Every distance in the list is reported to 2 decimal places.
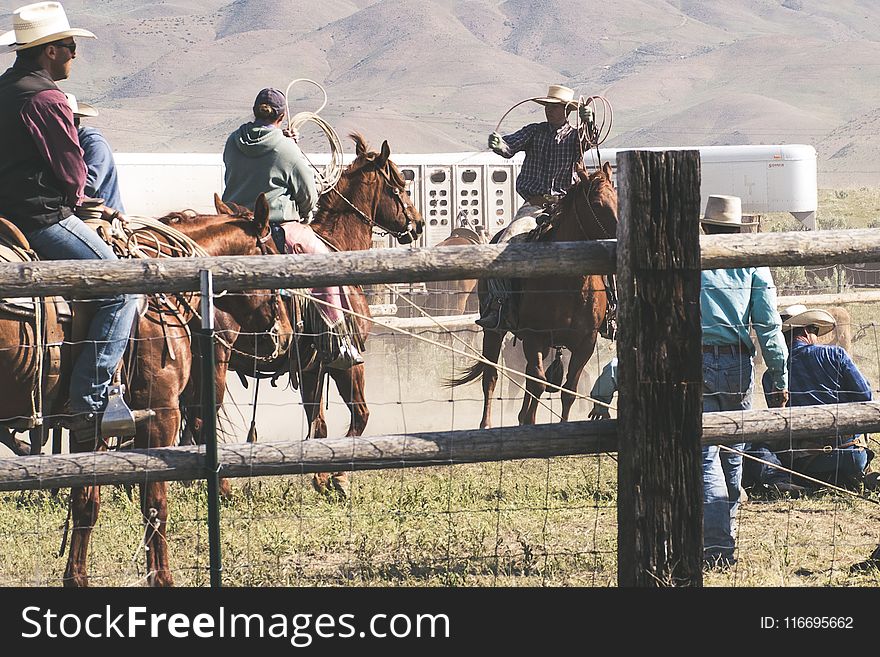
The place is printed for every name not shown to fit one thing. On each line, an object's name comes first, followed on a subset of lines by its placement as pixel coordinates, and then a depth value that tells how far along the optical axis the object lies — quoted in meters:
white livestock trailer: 37.34
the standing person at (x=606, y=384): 16.12
